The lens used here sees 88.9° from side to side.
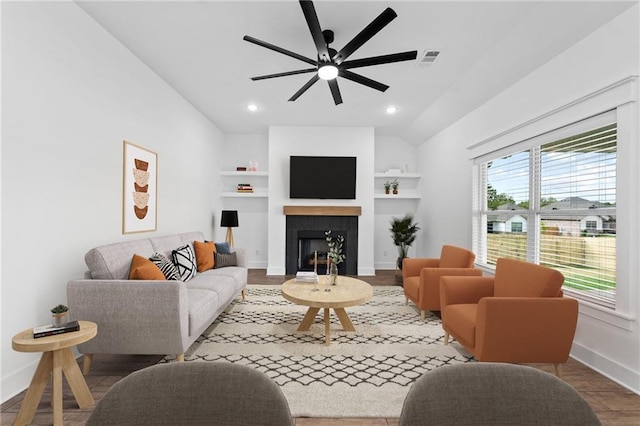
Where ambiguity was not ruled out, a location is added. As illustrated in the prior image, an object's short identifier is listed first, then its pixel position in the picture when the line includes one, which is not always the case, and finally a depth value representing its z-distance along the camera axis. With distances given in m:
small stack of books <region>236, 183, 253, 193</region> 6.68
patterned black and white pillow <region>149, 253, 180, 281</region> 3.16
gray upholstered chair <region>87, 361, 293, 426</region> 0.73
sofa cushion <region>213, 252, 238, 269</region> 4.36
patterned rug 2.15
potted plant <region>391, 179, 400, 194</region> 6.84
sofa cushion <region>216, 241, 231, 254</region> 4.52
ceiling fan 2.25
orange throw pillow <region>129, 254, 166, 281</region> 2.69
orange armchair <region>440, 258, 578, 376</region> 2.30
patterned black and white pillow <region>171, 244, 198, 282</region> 3.55
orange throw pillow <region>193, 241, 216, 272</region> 4.13
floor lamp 5.93
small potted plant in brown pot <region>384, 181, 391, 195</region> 6.84
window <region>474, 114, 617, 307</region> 2.68
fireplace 6.39
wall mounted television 6.25
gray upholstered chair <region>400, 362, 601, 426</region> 0.73
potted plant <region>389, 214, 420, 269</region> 6.27
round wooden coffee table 2.90
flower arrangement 3.53
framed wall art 3.45
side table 1.82
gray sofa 2.38
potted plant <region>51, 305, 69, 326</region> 1.98
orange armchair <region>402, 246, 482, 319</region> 3.62
